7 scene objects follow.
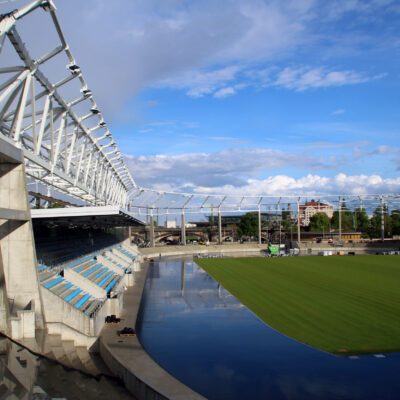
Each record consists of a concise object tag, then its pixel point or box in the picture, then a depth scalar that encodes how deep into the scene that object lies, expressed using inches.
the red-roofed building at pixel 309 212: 7003.4
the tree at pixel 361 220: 5023.6
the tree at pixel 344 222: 4956.9
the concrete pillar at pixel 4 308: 488.4
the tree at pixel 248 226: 3965.8
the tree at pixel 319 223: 4372.5
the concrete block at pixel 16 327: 486.9
